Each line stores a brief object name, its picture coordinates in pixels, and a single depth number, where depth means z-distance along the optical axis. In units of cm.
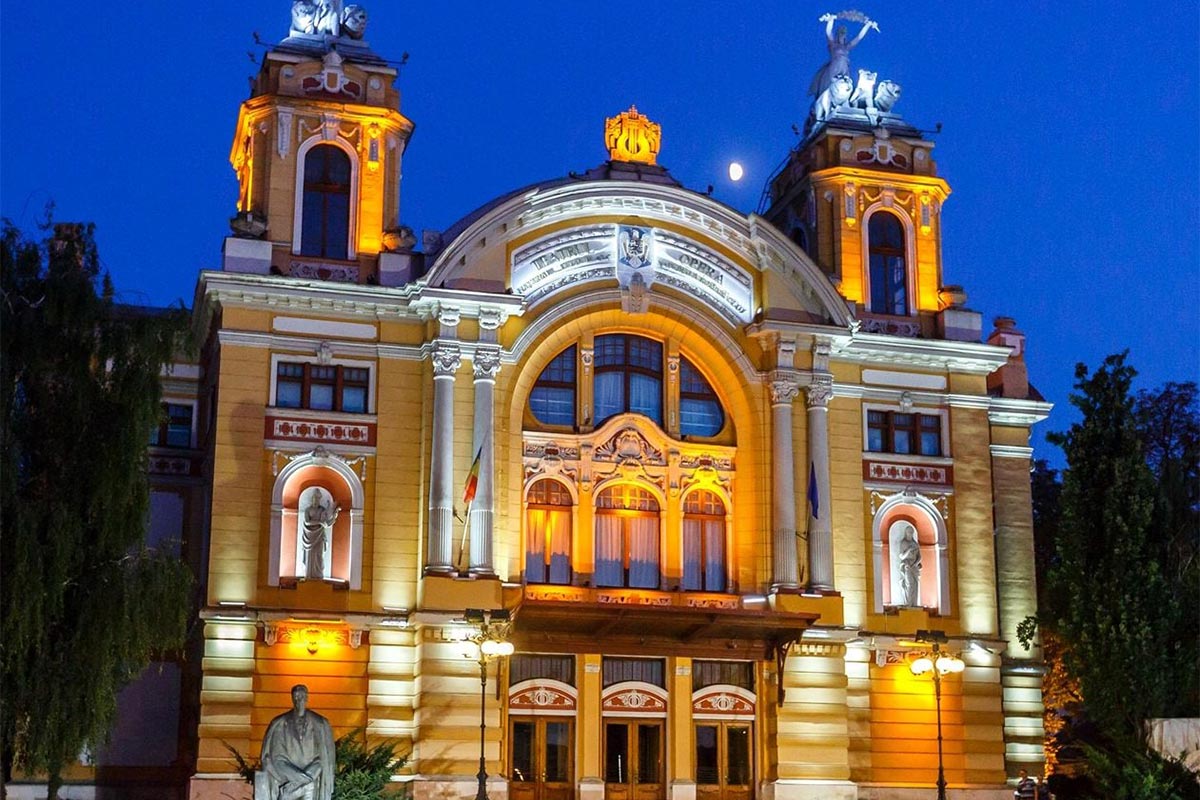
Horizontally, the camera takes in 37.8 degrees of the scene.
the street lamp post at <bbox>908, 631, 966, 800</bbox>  3644
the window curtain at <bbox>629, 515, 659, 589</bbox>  3916
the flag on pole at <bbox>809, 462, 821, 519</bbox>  3916
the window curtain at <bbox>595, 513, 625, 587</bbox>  3900
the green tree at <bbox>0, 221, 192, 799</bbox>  2748
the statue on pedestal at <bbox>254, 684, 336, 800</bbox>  2064
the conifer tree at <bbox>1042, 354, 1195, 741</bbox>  3362
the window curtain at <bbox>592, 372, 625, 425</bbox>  3978
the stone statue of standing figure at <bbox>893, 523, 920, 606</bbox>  4062
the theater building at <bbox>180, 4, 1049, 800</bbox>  3638
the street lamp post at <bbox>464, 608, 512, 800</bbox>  3212
